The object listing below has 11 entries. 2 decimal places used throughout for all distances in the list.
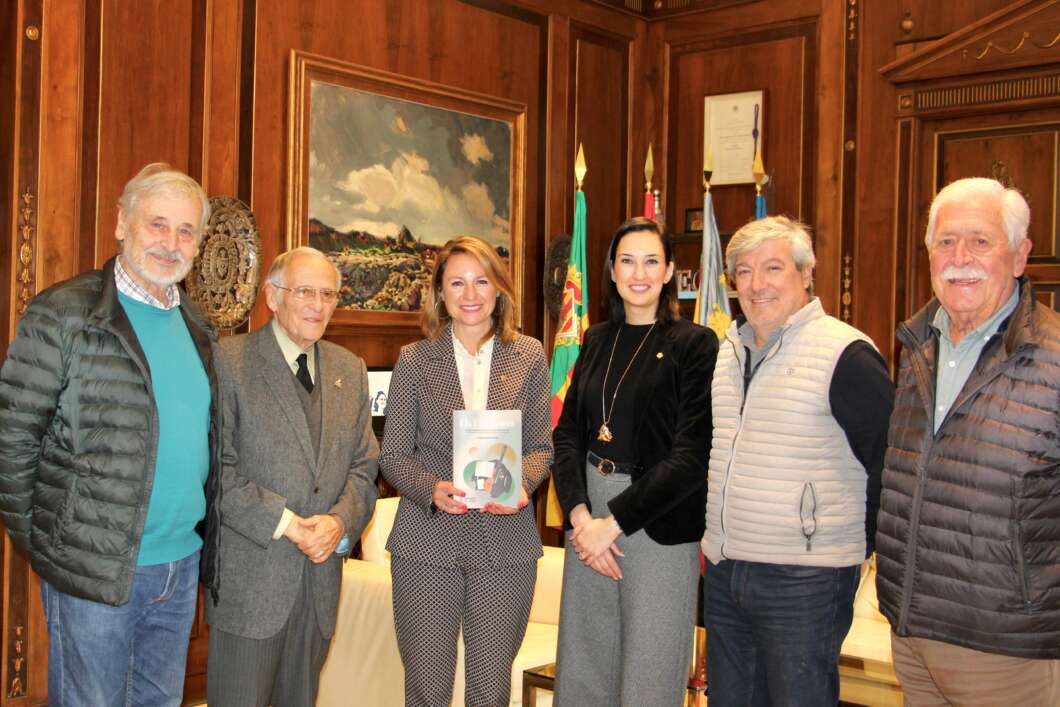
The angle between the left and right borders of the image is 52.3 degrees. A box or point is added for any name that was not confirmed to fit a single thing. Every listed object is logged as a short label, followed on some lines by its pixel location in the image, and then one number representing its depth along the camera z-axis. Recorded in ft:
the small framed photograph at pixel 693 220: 21.70
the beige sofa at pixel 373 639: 12.94
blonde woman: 9.26
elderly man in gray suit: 8.83
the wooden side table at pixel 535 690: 10.96
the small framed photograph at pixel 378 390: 17.26
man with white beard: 7.65
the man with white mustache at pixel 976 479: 6.81
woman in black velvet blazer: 9.04
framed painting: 16.56
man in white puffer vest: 8.12
